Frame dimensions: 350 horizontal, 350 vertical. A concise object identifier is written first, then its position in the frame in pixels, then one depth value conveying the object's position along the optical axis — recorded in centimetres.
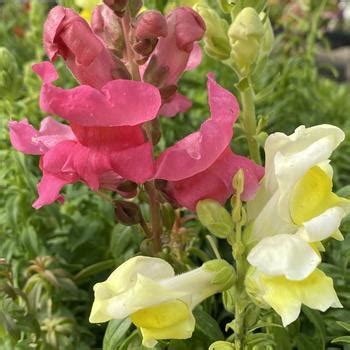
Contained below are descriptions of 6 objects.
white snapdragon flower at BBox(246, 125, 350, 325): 12
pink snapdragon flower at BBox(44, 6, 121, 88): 14
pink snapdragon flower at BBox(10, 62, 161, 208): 13
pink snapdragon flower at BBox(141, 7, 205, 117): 15
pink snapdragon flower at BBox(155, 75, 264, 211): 13
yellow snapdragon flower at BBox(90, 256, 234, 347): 12
